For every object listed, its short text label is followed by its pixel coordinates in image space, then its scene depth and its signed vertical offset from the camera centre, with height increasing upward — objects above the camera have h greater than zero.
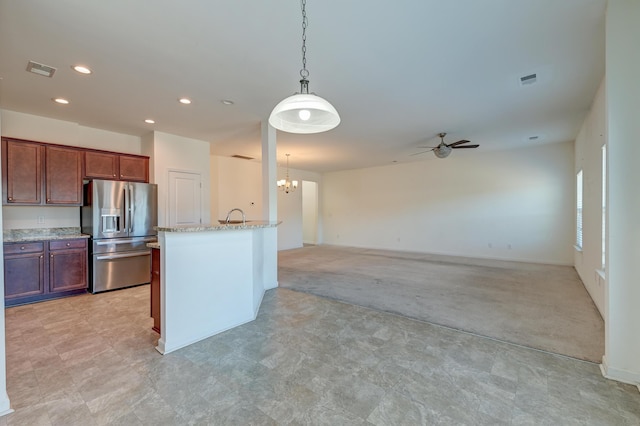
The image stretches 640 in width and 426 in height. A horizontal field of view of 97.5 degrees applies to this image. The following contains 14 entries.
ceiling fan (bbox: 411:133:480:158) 5.55 +1.27
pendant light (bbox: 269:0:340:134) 2.15 +0.77
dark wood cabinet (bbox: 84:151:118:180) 4.42 +0.77
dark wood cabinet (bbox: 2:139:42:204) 3.77 +0.57
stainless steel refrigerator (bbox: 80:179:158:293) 4.31 -0.26
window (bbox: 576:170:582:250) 5.47 +0.02
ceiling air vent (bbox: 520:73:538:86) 3.14 +1.51
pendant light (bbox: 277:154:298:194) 8.04 +0.80
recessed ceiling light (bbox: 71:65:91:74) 2.84 +1.49
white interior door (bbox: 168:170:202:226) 5.40 +0.29
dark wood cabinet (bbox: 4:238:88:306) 3.69 -0.79
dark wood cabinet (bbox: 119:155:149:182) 4.79 +0.78
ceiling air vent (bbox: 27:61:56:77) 2.80 +1.48
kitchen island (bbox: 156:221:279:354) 2.57 -0.69
